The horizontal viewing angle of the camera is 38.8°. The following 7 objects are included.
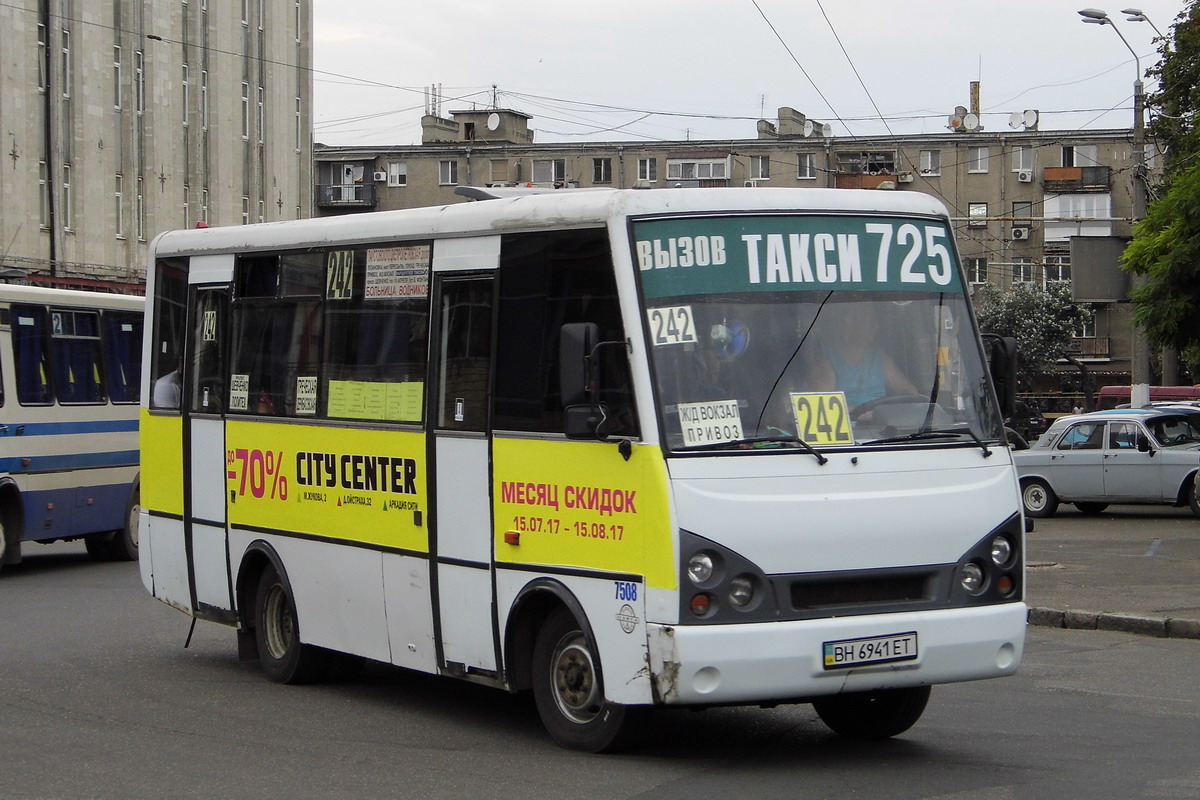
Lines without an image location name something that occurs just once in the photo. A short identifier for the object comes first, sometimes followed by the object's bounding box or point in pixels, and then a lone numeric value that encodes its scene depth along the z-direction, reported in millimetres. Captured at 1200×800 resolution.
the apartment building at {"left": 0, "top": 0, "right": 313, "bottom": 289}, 44938
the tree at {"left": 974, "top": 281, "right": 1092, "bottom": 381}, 77500
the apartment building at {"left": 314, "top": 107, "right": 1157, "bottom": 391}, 82250
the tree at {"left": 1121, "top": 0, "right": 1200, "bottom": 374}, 26000
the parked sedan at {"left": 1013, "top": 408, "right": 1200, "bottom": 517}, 26266
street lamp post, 32875
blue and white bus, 17938
